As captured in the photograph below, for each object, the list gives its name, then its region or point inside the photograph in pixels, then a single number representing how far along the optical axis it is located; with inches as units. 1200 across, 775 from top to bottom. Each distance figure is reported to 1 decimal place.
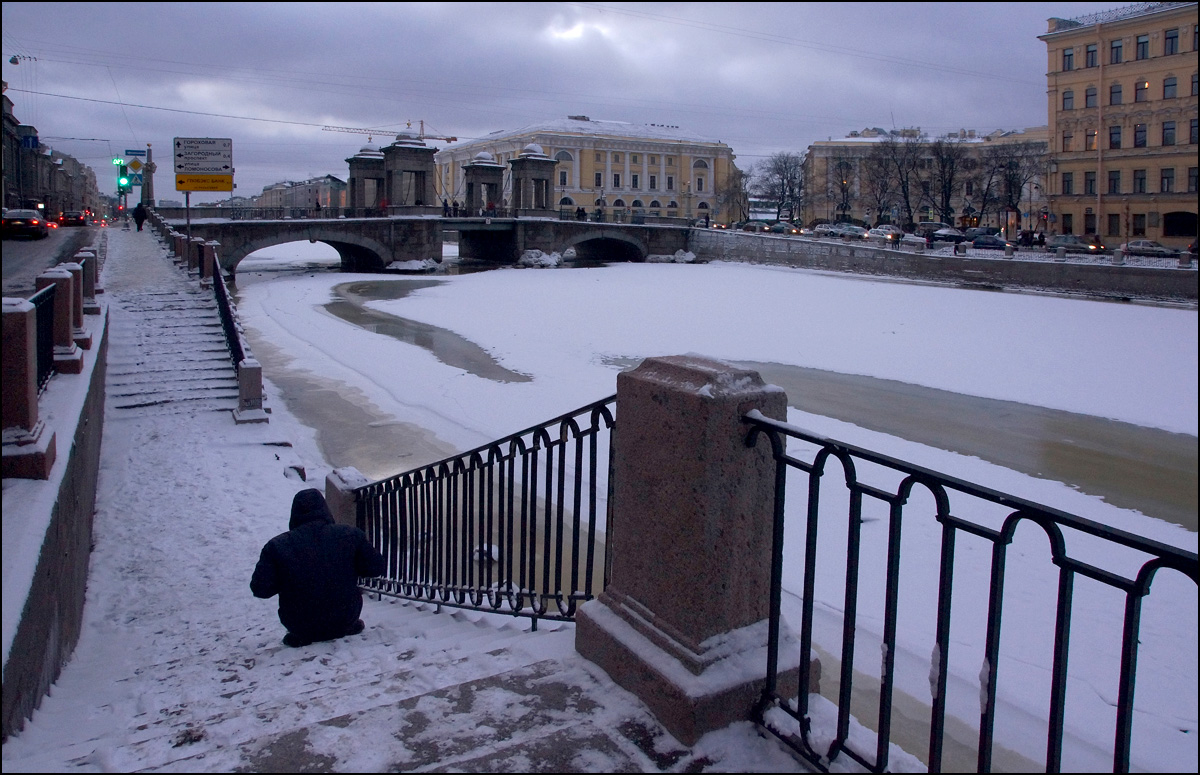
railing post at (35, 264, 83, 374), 353.7
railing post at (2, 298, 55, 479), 208.7
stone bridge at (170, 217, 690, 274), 1879.9
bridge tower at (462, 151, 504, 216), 2549.2
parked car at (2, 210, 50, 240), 1085.8
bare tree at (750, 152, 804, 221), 3538.4
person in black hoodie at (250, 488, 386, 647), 215.2
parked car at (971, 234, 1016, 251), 1608.0
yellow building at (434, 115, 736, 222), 3595.0
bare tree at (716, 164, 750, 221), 3710.6
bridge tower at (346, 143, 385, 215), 2442.2
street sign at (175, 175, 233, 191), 1078.2
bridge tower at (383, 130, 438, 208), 2294.5
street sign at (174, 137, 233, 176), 1058.1
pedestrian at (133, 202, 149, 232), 1842.5
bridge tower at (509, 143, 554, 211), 2504.9
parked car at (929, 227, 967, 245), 1964.1
